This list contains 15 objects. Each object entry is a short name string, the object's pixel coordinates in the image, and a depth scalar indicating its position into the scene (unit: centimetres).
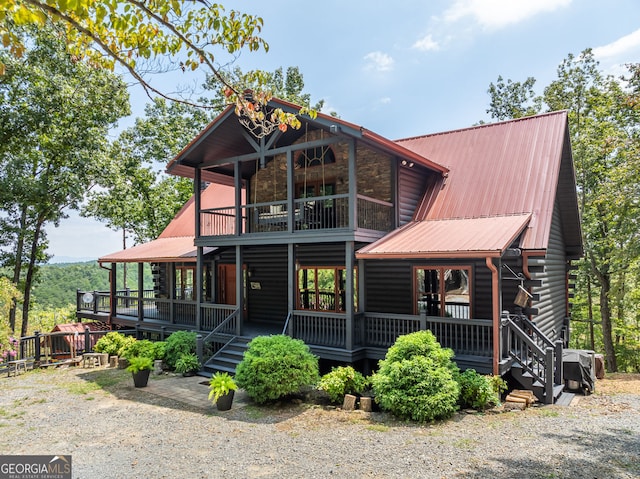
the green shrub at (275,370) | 924
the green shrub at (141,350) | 1255
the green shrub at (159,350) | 1277
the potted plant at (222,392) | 891
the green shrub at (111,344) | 1438
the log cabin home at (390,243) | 1028
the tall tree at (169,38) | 438
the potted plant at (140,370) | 1091
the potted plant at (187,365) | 1204
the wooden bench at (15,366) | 1308
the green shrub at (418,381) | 801
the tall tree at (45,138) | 2033
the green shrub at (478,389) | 848
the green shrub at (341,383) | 933
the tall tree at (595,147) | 1978
